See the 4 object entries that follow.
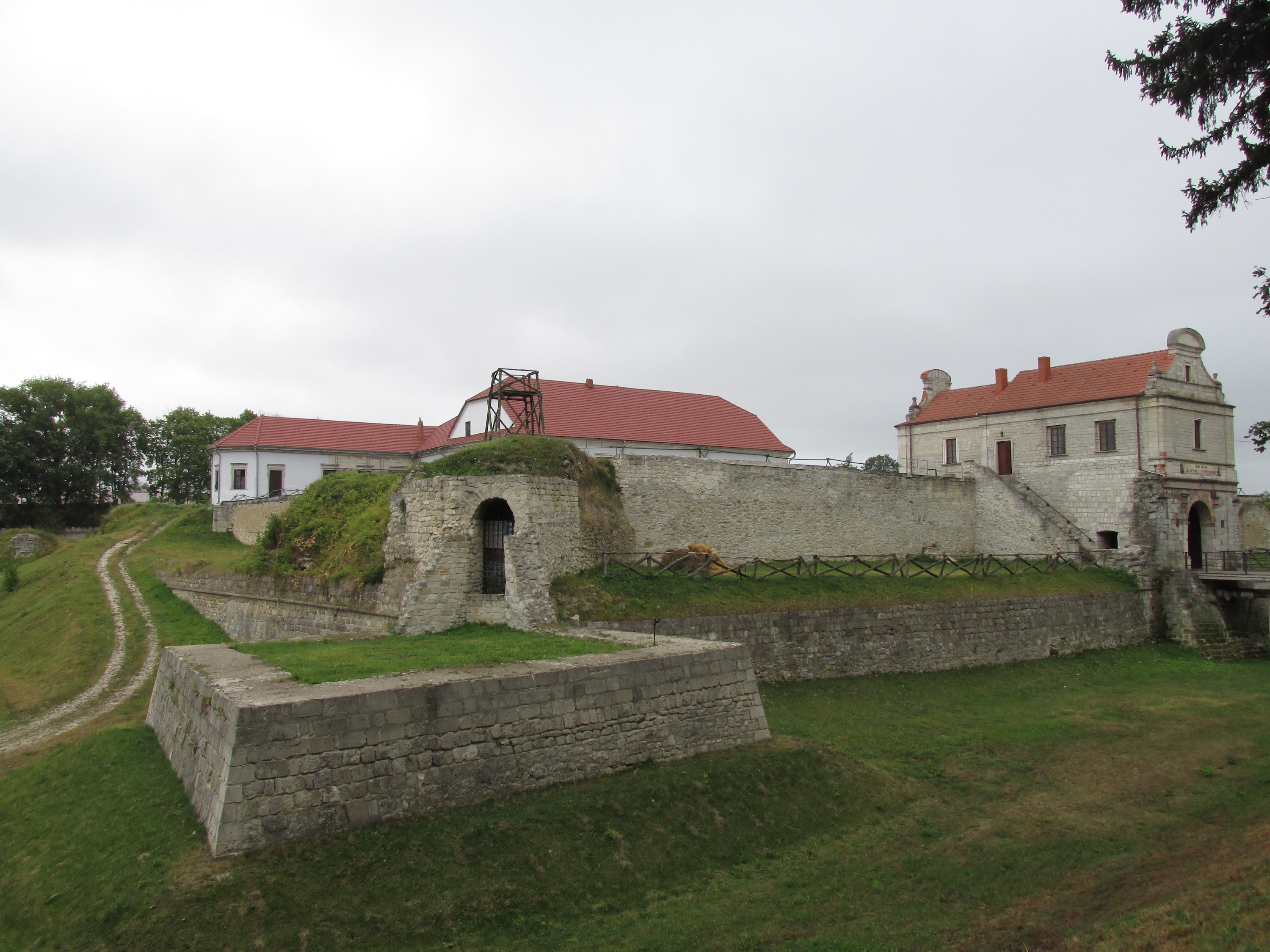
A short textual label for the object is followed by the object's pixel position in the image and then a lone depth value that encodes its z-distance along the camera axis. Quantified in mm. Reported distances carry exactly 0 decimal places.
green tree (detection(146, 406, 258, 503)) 55344
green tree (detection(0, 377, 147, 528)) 49344
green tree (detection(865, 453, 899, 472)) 73125
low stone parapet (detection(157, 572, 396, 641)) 17703
